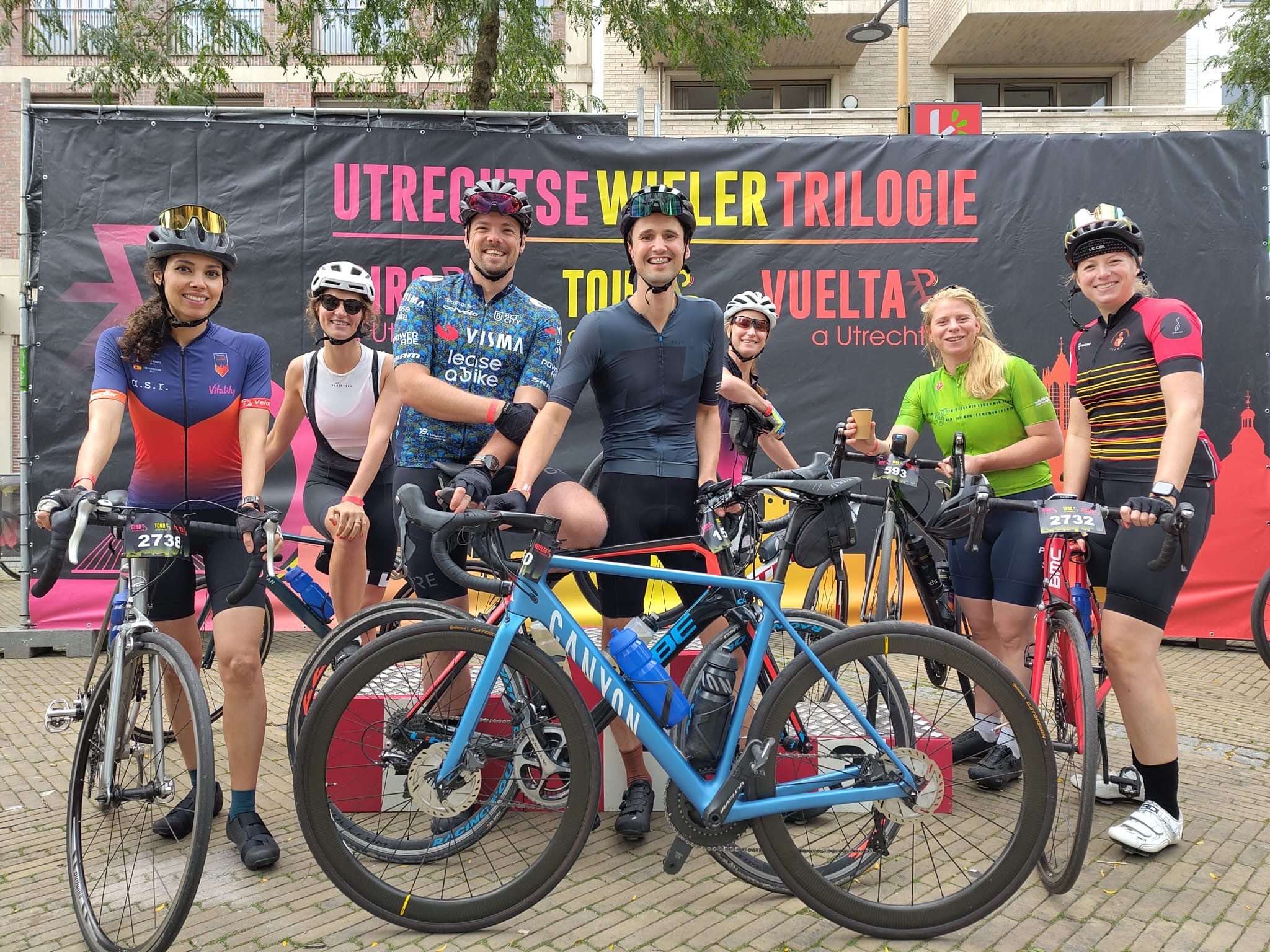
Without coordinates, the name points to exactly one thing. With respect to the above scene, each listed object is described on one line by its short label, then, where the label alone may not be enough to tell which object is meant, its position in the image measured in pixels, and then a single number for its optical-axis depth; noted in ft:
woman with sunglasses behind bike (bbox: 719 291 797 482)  16.30
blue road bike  8.45
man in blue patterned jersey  11.14
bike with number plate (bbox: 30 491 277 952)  8.52
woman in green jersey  12.62
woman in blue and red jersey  10.41
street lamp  36.63
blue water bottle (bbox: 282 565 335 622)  13.51
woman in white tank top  13.16
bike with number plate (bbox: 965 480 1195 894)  9.44
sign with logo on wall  42.24
